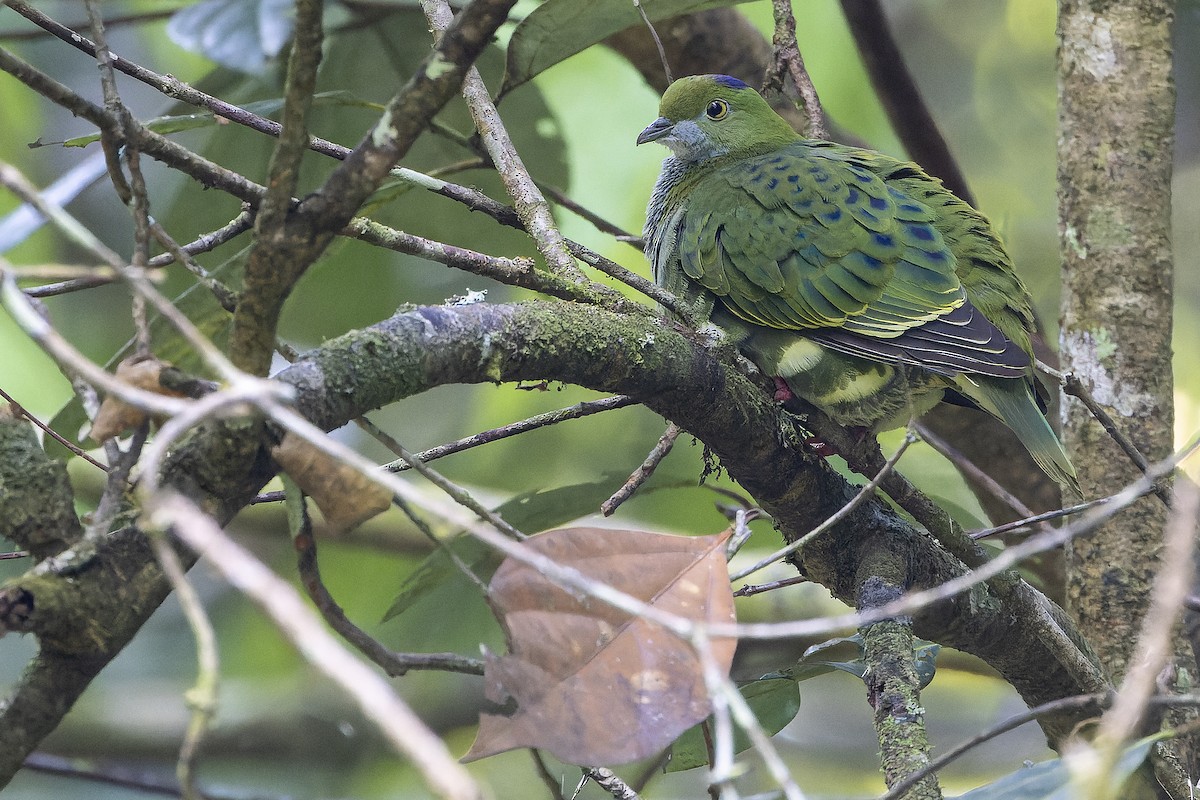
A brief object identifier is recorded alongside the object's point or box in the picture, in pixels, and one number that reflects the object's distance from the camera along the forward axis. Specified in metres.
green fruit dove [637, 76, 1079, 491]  6.96
